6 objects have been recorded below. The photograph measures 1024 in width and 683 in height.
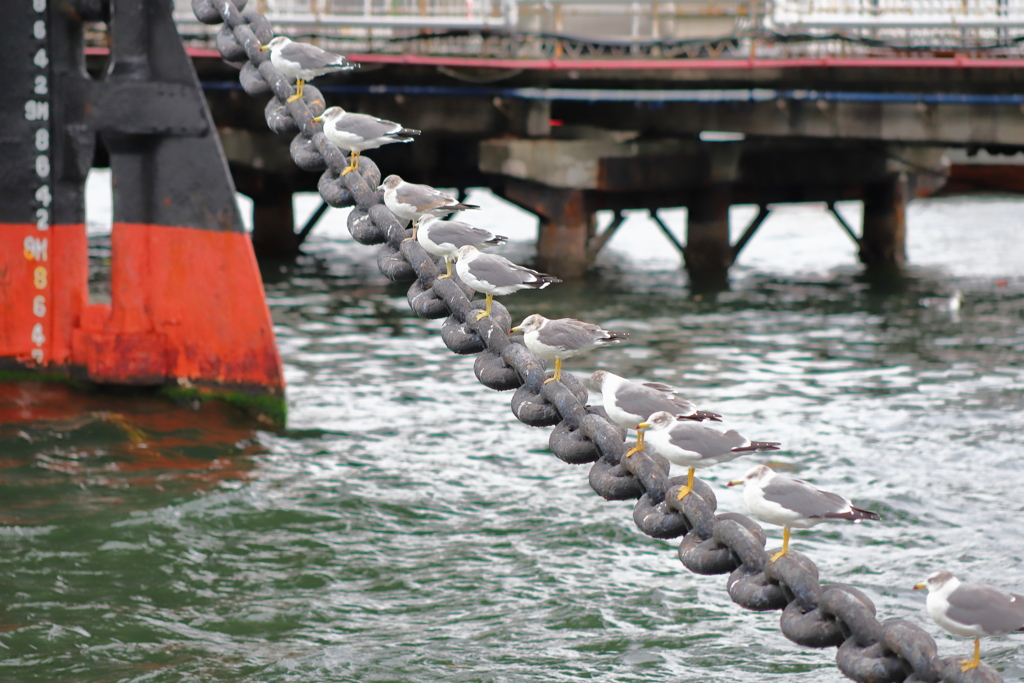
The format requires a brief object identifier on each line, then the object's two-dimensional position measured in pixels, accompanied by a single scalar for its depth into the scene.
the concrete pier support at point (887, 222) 52.97
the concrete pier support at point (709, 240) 49.12
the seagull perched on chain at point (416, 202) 13.27
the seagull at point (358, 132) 14.82
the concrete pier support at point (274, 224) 51.66
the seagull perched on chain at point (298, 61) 16.12
